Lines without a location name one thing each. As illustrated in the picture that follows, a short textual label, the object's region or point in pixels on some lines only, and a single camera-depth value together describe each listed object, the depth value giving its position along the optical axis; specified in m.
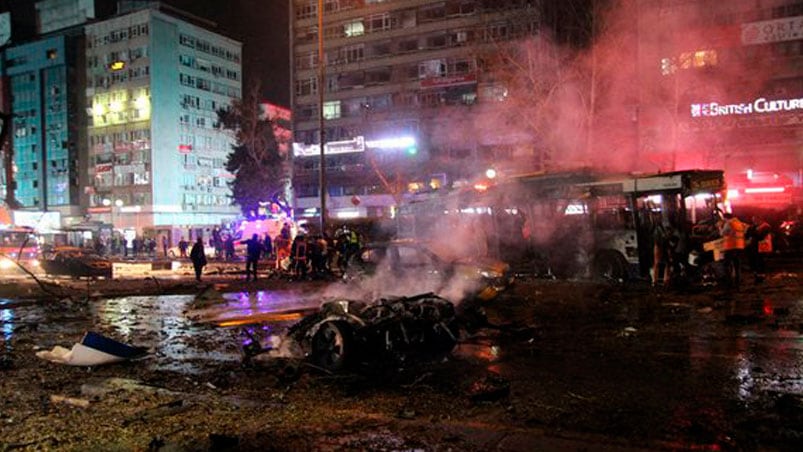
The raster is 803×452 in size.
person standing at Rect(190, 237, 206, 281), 18.89
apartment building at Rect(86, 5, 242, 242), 64.50
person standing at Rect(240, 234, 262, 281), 19.23
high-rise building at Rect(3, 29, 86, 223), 70.25
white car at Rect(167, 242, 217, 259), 36.94
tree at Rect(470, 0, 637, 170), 24.69
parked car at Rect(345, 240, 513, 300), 10.70
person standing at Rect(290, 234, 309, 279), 18.91
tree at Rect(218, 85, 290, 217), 52.32
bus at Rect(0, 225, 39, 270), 23.95
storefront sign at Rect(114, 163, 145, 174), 65.00
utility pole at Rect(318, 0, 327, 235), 21.09
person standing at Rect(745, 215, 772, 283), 16.35
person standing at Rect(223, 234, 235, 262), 31.85
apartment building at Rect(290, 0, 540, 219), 46.09
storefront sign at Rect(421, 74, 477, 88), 46.23
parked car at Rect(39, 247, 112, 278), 20.92
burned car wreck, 6.86
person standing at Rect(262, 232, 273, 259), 29.14
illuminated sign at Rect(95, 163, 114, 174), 66.94
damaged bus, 13.91
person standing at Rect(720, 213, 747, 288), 12.93
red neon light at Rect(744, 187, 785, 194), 26.11
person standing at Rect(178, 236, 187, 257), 35.78
